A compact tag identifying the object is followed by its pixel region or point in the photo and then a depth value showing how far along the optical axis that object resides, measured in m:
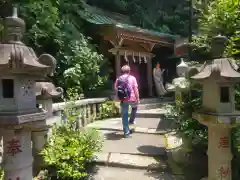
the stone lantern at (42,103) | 4.22
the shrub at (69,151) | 4.13
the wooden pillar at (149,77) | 13.77
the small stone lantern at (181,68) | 6.13
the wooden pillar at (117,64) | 11.65
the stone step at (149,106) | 10.86
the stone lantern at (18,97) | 2.70
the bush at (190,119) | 4.37
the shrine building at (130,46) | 10.53
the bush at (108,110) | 9.22
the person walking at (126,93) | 6.28
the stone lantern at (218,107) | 3.36
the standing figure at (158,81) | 13.21
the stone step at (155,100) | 11.79
